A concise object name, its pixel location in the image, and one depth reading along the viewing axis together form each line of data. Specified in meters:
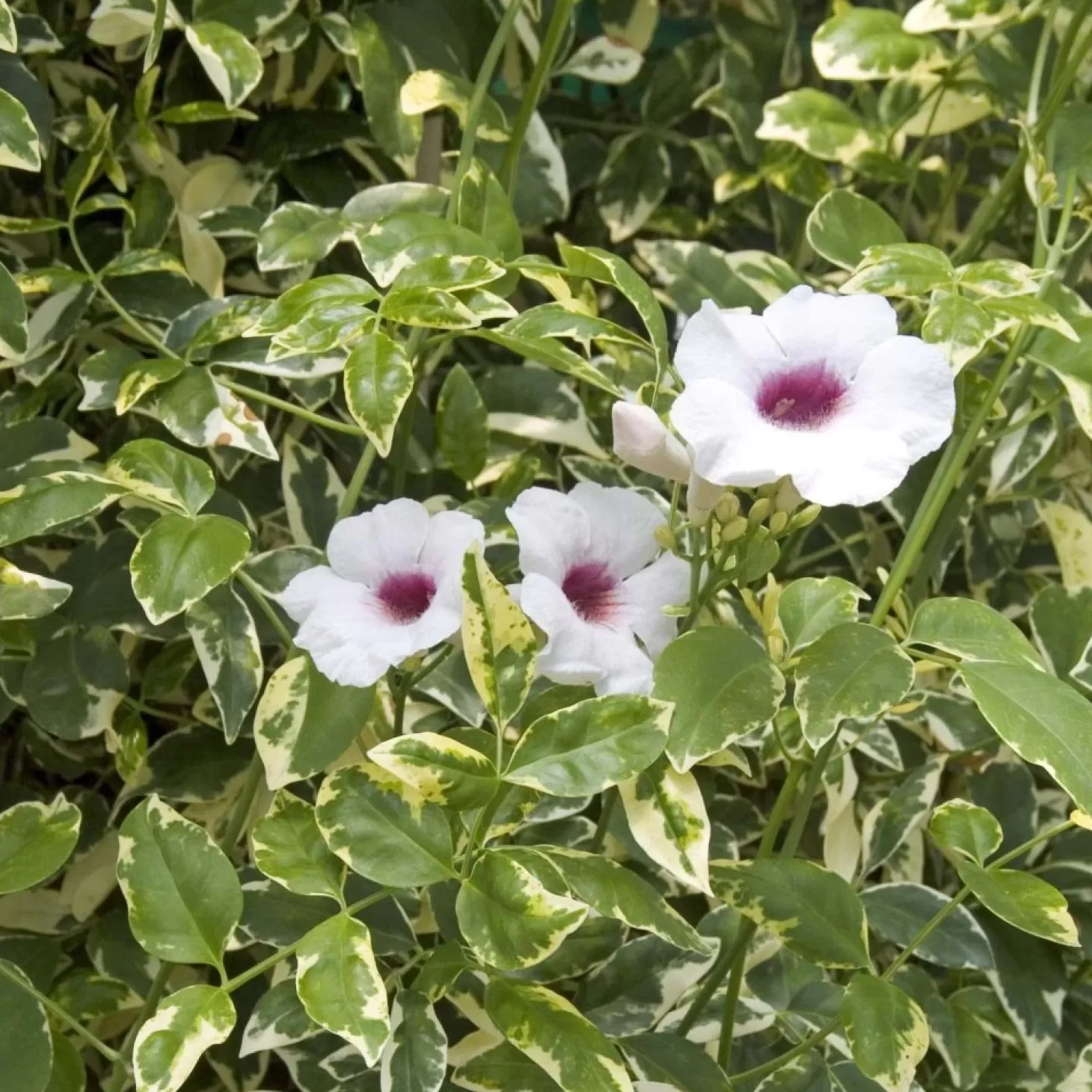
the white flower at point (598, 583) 0.48
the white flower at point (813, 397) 0.42
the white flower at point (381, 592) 0.48
